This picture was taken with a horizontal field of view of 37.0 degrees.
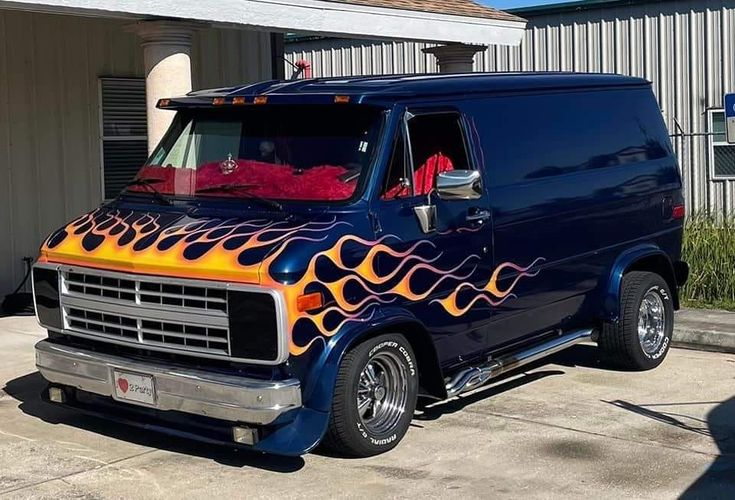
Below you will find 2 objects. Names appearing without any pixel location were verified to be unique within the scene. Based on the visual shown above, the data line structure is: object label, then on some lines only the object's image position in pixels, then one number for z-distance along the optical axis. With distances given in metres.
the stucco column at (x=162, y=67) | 9.57
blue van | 5.89
